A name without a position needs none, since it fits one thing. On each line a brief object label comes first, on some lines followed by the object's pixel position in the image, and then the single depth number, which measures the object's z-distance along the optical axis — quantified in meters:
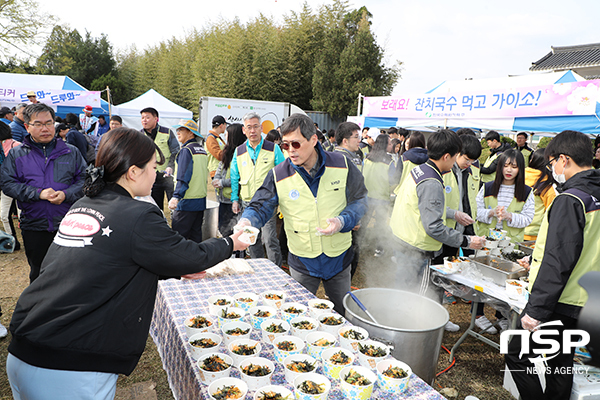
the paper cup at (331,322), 1.89
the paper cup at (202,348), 1.67
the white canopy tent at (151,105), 13.48
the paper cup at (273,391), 1.39
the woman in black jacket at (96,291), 1.33
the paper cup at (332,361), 1.54
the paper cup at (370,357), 1.63
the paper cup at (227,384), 1.42
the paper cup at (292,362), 1.50
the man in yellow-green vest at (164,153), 5.77
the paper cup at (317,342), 1.68
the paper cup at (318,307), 2.09
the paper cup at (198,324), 1.84
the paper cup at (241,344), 1.64
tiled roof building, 25.13
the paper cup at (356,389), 1.40
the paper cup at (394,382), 1.48
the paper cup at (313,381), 1.35
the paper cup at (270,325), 1.83
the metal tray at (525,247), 3.74
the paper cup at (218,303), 2.07
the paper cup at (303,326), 1.83
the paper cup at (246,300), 2.16
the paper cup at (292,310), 2.00
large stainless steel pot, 1.94
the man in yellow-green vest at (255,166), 4.54
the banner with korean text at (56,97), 11.26
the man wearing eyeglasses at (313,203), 2.53
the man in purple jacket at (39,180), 3.23
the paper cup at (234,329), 1.79
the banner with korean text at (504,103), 5.70
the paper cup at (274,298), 2.20
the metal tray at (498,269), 3.03
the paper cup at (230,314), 1.97
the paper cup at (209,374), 1.50
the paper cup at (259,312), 2.00
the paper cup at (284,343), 1.64
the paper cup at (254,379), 1.48
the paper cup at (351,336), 1.76
